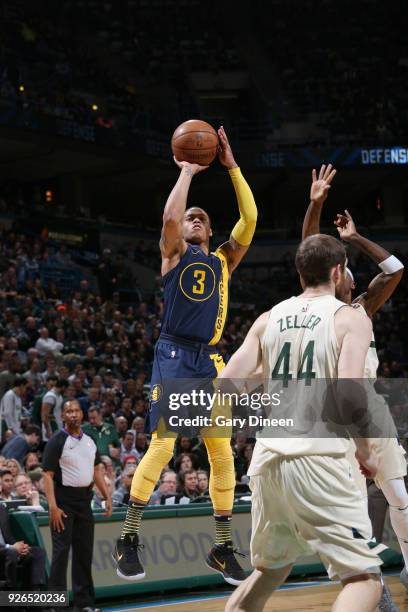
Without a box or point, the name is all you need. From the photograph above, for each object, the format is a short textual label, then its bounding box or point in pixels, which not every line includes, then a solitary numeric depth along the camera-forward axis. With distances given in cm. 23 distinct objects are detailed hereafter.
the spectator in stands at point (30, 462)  1172
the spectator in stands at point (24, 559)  921
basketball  674
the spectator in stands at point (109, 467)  1209
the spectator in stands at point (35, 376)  1570
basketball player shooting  650
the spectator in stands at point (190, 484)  1226
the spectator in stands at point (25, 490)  1026
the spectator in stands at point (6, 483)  995
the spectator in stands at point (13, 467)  1019
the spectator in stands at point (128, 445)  1403
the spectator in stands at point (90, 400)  1522
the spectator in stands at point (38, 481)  1122
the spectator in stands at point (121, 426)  1463
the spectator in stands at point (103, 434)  1363
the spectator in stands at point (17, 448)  1225
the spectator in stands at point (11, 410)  1398
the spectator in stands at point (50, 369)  1568
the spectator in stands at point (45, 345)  1748
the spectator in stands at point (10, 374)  1495
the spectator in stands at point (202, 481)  1246
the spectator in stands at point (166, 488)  1216
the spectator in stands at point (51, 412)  1423
